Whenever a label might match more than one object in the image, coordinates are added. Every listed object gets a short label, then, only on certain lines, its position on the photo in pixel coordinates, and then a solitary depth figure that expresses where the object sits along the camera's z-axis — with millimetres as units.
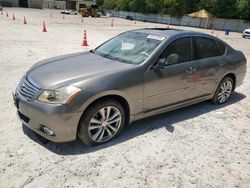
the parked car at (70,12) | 61016
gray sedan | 3229
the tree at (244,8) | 38756
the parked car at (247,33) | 26578
